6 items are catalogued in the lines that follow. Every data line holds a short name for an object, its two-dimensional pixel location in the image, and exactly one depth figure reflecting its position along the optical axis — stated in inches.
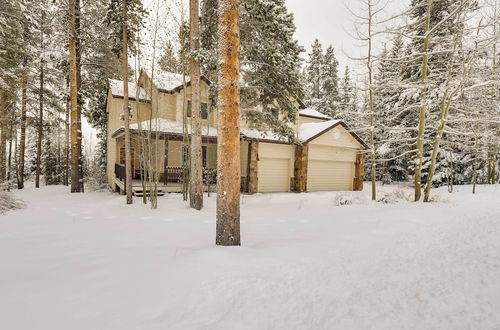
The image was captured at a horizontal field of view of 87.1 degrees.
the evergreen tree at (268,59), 345.4
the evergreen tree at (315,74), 1339.8
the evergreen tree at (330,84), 1289.4
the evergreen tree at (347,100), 1265.0
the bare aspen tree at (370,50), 491.8
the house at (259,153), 606.5
